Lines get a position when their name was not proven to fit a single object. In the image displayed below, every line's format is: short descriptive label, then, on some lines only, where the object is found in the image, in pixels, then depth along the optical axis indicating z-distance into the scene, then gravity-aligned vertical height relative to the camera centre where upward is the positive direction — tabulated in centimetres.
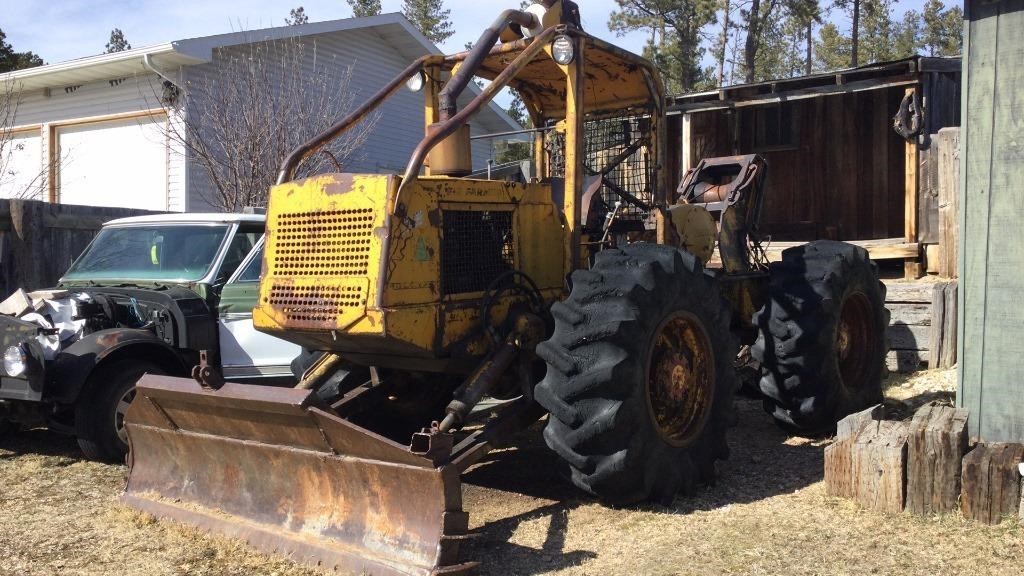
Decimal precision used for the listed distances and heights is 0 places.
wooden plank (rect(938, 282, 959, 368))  902 -89
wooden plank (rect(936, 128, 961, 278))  948 +38
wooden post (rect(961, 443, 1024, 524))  466 -121
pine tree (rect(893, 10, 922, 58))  4209 +893
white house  1550 +211
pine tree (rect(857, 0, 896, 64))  4203 +887
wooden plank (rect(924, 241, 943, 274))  1037 -24
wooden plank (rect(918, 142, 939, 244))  1026 +37
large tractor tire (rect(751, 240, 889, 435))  659 -69
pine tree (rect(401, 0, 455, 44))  4169 +944
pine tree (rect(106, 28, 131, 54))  4228 +847
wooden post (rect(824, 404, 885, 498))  526 -123
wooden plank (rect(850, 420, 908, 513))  498 -122
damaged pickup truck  641 -66
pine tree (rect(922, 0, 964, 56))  4131 +902
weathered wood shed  1306 +144
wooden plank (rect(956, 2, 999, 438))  518 +32
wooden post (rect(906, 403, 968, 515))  486 -117
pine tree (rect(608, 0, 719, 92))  3023 +664
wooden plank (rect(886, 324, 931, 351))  939 -99
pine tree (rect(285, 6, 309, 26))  3641 +829
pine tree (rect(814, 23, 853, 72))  4341 +853
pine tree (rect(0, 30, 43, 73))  2637 +488
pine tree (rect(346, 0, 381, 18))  4119 +973
